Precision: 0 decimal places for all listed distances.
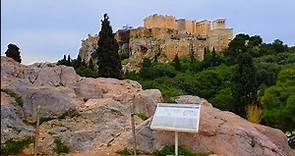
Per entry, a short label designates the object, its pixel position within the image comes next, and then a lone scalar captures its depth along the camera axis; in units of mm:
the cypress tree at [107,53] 21828
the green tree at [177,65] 45203
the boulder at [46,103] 11039
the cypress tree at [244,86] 24086
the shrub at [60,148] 10127
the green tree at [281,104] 19714
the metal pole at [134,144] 9014
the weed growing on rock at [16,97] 10945
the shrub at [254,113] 18258
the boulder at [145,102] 13102
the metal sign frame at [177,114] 9062
